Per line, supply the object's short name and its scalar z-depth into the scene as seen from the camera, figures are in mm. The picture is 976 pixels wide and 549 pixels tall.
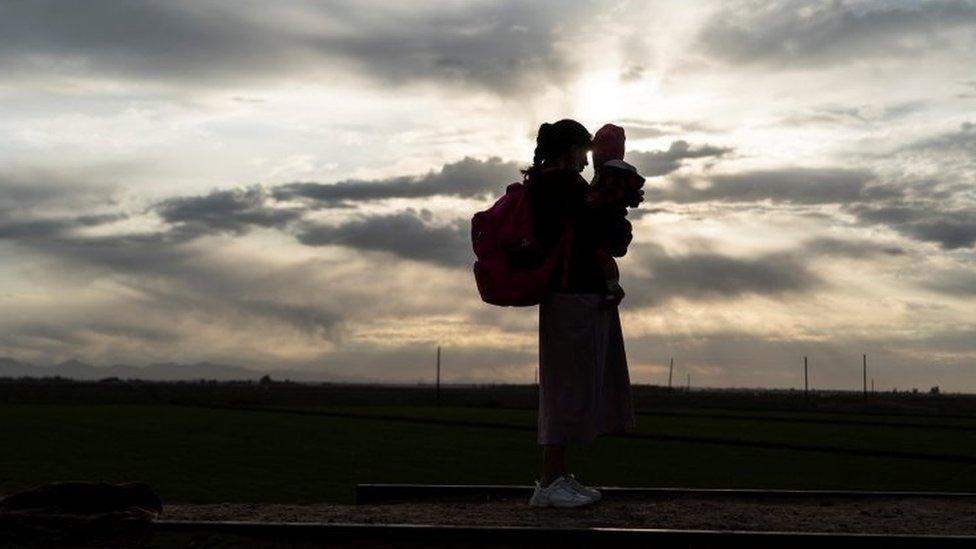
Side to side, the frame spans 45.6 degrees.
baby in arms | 6398
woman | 6375
